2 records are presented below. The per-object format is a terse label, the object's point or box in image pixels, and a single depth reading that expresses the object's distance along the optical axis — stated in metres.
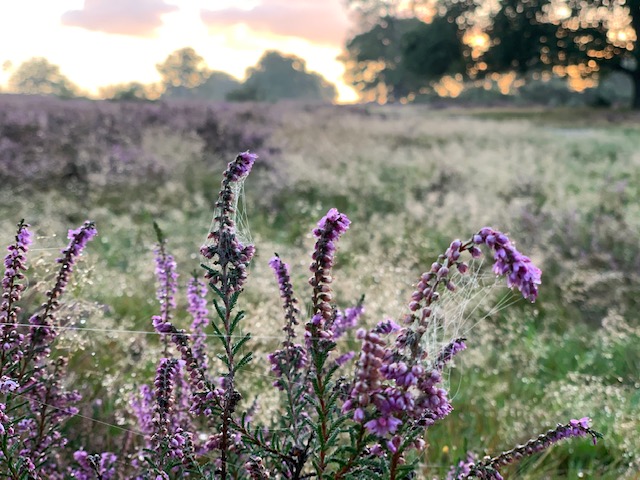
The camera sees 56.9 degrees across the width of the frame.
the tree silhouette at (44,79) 68.88
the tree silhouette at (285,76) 113.12
